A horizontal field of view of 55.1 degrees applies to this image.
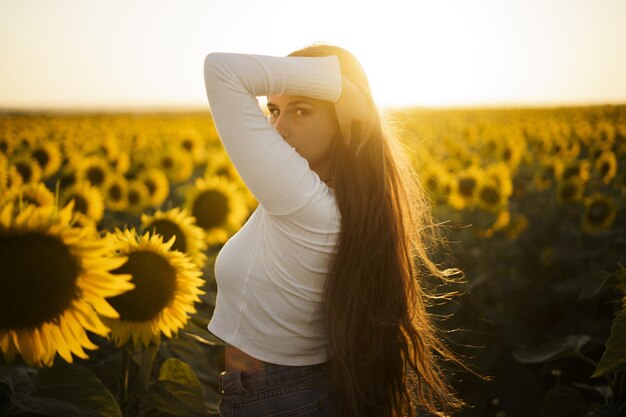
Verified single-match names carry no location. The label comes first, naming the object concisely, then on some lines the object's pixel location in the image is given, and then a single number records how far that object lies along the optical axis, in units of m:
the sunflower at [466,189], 8.30
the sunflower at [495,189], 8.04
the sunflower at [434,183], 8.63
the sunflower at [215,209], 5.93
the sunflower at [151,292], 2.28
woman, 1.78
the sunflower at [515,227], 7.85
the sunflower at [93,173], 7.41
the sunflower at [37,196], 4.00
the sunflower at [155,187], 7.27
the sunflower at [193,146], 10.95
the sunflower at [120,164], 8.93
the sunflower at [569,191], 8.45
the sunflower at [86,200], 5.66
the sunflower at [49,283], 1.43
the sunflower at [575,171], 9.35
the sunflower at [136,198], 7.05
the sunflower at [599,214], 6.94
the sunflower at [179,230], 3.46
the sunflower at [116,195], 6.93
